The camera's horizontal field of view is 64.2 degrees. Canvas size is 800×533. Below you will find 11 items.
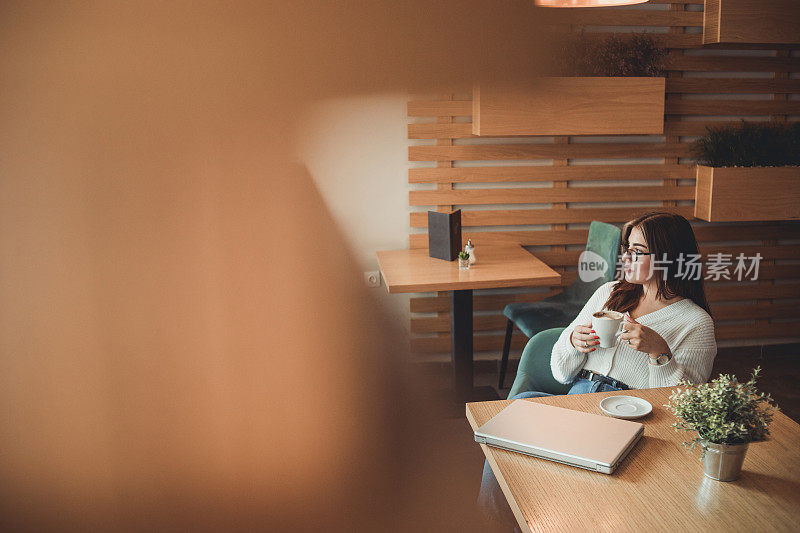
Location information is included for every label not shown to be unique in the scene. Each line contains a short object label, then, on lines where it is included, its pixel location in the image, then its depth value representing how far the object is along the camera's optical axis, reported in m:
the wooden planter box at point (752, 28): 3.49
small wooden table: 3.18
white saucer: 1.59
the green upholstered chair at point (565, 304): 3.54
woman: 2.07
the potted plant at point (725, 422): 1.22
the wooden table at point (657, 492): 1.12
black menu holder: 3.55
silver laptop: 1.31
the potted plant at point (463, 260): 3.42
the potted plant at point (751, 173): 3.85
